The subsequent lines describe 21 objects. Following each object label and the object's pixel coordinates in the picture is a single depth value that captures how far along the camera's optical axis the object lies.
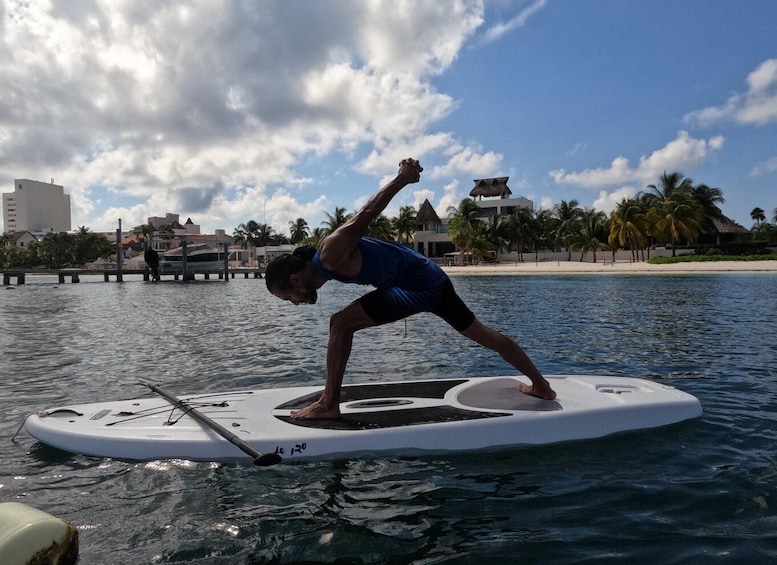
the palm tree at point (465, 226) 76.12
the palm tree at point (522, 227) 78.44
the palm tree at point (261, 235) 115.19
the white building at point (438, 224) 86.81
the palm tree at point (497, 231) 78.75
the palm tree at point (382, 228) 76.69
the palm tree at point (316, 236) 88.91
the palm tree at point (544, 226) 80.31
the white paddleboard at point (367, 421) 4.34
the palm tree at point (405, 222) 80.31
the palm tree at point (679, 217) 60.19
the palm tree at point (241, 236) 116.50
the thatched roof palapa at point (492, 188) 94.75
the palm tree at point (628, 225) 64.50
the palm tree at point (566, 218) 77.62
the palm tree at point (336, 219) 80.00
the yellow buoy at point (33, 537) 2.52
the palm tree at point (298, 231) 111.31
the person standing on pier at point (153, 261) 59.81
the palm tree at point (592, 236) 70.12
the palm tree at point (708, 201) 66.34
